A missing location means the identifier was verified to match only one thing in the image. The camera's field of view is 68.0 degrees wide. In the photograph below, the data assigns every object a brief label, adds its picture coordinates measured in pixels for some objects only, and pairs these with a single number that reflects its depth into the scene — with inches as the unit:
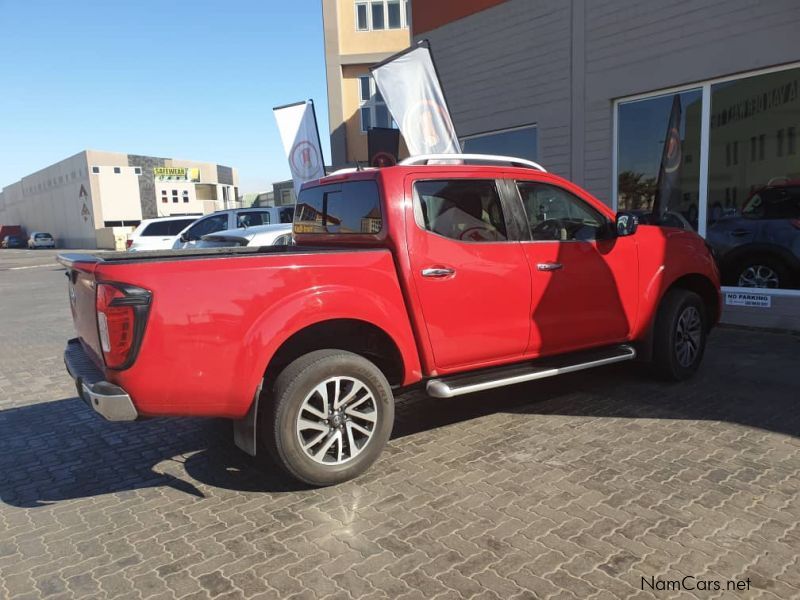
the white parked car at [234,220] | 546.6
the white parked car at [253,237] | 356.5
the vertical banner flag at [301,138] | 534.6
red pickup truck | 124.4
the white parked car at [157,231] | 682.2
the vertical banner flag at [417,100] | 330.0
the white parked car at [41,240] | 2210.9
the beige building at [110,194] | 2160.4
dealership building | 293.0
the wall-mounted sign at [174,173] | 2448.3
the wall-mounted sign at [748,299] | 301.9
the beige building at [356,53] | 1125.1
